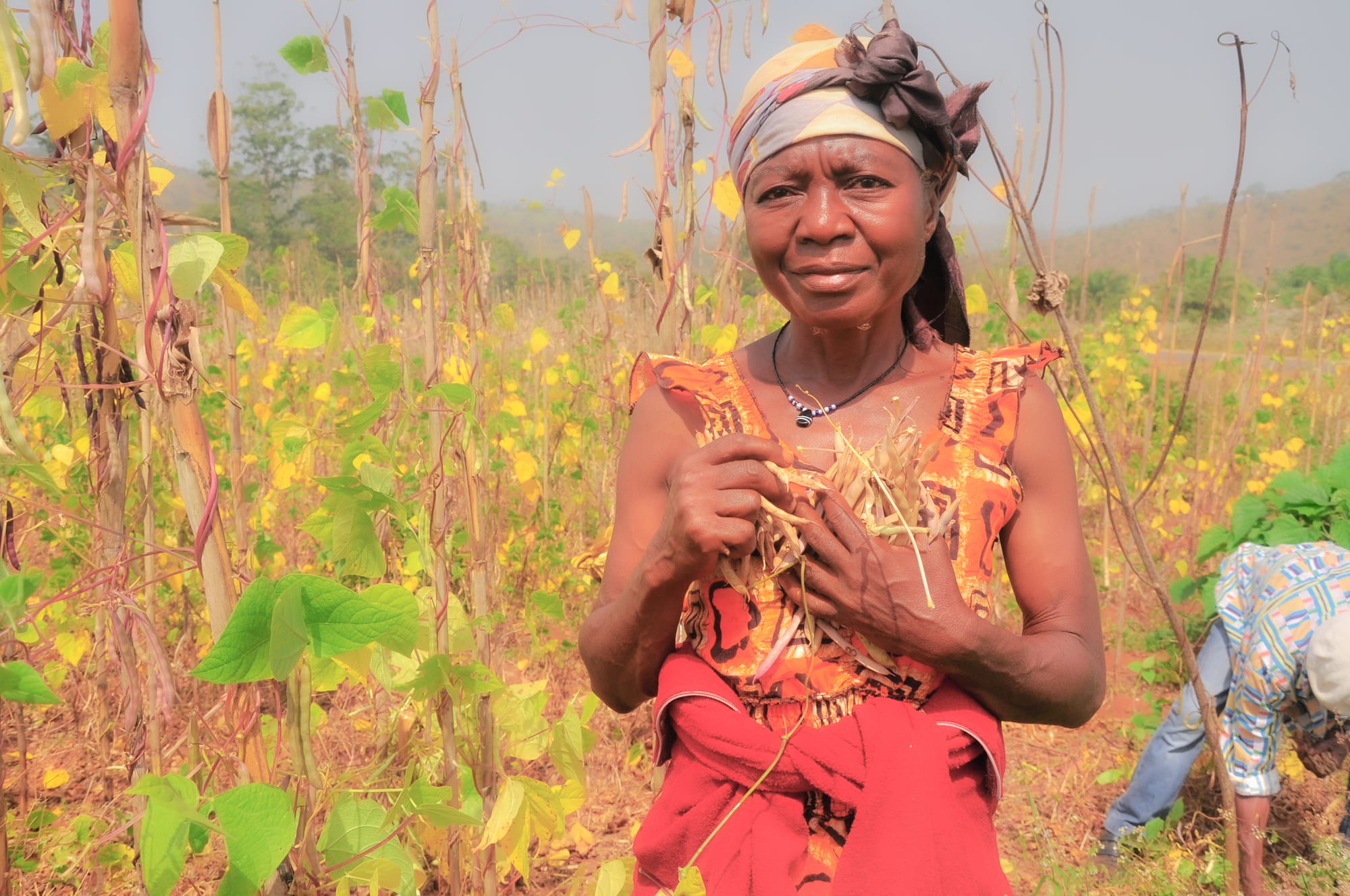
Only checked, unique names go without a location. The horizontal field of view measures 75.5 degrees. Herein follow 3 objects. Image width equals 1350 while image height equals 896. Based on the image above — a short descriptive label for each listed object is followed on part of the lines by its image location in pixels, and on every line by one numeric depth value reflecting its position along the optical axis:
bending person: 2.24
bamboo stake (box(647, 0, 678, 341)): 1.48
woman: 0.97
